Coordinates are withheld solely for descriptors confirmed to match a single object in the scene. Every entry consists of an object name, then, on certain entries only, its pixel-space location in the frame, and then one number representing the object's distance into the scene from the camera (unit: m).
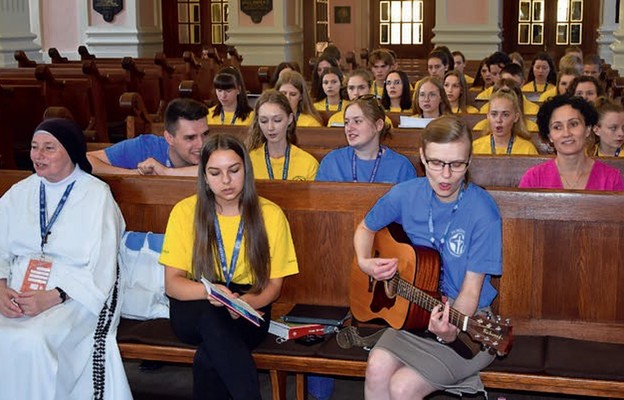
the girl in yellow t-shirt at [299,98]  7.16
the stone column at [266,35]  16.06
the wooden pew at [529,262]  4.07
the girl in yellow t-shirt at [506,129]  6.04
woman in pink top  4.63
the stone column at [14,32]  13.26
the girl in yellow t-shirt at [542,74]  9.98
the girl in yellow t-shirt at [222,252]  3.96
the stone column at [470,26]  15.42
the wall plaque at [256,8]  16.09
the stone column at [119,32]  16.72
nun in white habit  4.00
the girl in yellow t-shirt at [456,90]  8.06
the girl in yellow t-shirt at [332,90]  8.31
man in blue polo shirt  4.88
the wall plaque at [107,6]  16.70
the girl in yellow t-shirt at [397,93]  8.22
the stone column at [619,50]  11.71
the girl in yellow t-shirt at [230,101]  7.37
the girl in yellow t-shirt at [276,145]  5.39
